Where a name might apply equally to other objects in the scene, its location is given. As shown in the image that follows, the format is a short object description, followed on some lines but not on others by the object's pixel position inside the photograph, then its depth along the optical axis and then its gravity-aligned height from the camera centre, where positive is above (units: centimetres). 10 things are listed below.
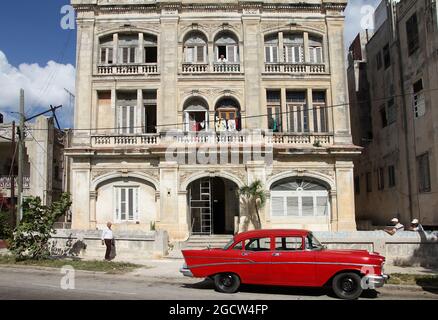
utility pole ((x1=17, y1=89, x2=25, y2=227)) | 1952 +234
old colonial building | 2222 +514
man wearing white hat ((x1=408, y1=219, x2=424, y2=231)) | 1645 -84
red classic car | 1059 -144
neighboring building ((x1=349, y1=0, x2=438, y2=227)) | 2045 +472
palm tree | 2127 +62
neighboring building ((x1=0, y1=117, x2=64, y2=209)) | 3127 +383
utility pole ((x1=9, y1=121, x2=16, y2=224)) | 2257 +99
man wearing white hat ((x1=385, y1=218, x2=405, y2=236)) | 1603 -92
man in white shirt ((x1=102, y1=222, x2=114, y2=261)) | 1759 -118
